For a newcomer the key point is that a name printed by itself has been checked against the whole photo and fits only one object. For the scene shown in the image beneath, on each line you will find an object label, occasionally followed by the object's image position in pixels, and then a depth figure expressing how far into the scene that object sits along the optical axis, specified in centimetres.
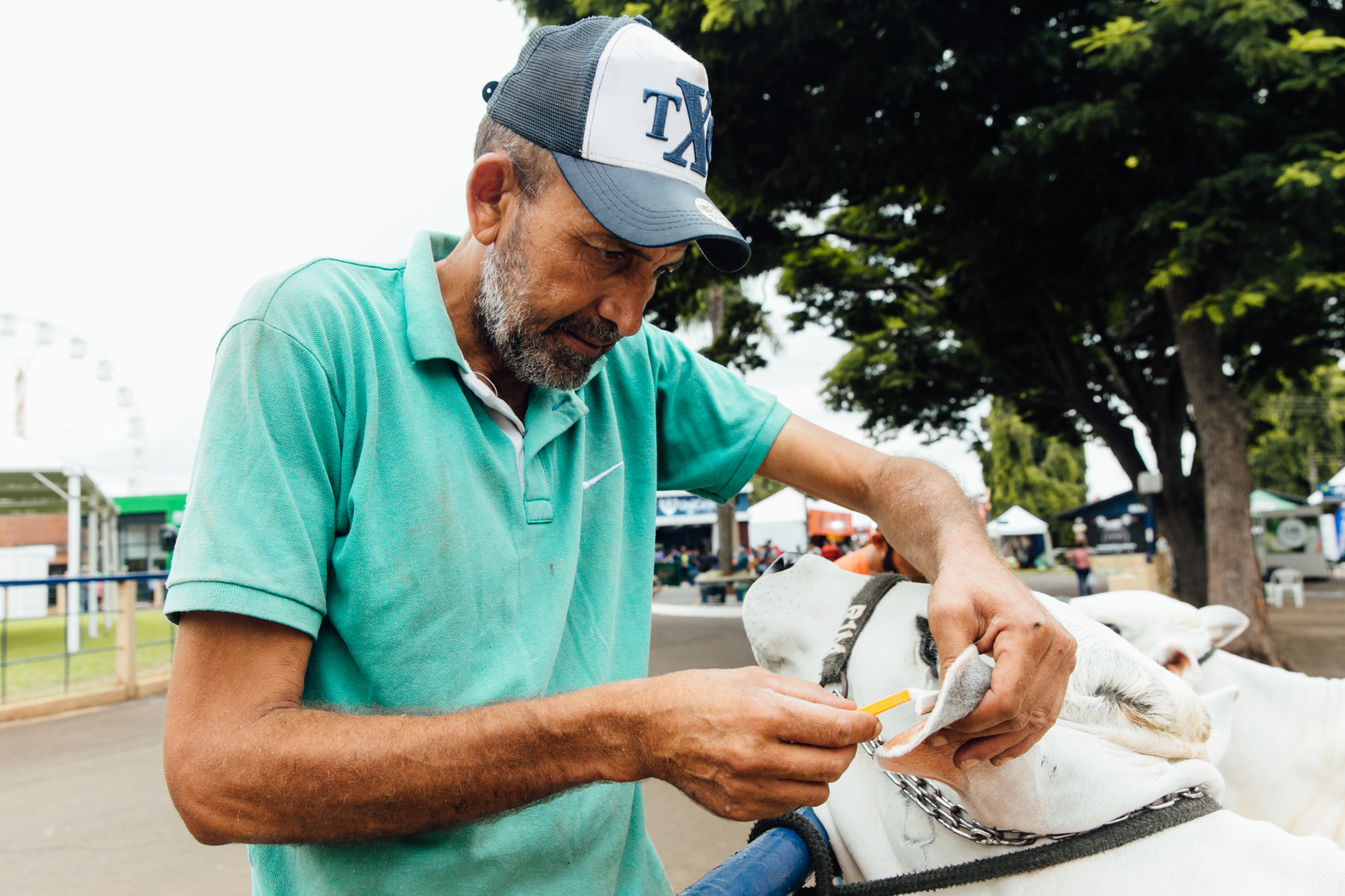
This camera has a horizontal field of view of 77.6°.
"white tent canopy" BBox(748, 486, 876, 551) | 2498
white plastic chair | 1658
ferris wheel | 2228
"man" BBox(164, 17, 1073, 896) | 89
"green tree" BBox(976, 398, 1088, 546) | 3653
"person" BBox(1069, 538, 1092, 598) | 1762
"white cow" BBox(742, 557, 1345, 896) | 98
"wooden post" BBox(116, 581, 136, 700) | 891
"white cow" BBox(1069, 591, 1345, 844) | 166
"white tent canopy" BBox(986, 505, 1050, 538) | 3025
